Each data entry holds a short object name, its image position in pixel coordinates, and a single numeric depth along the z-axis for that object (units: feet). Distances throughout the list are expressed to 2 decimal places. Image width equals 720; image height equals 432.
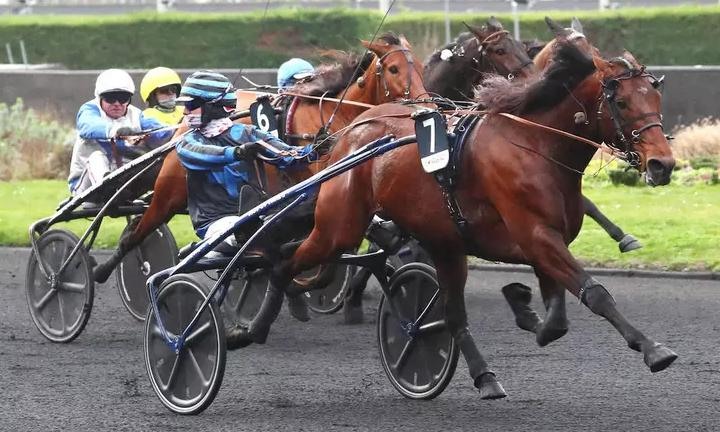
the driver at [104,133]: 57.62
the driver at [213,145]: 44.55
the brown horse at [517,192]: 37.42
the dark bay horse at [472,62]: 59.72
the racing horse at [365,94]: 55.42
